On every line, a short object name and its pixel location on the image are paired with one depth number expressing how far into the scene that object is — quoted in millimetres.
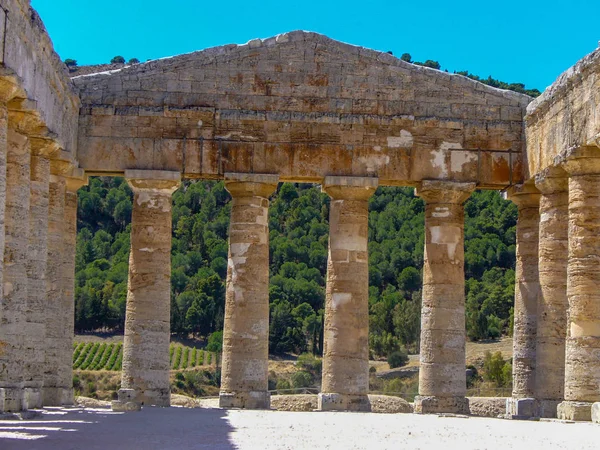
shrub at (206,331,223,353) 86100
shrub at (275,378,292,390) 72019
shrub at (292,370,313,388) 71725
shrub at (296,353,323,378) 77438
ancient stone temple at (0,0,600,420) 34031
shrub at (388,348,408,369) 74562
